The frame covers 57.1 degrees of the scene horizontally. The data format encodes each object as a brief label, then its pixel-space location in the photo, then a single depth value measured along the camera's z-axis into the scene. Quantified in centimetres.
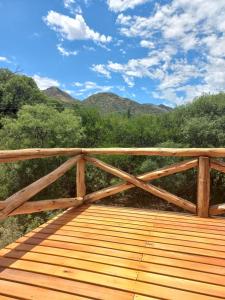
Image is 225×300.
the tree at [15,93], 1620
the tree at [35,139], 938
